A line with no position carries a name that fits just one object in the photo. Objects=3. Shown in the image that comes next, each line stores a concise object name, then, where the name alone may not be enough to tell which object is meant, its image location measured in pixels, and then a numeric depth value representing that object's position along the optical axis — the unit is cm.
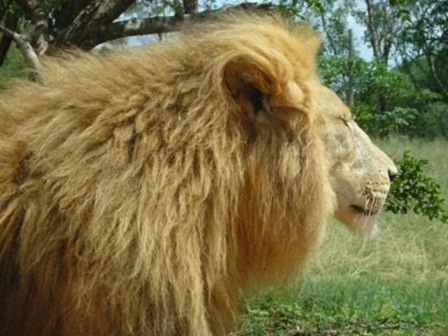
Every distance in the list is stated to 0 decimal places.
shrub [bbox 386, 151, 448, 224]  383
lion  182
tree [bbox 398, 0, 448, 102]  2201
